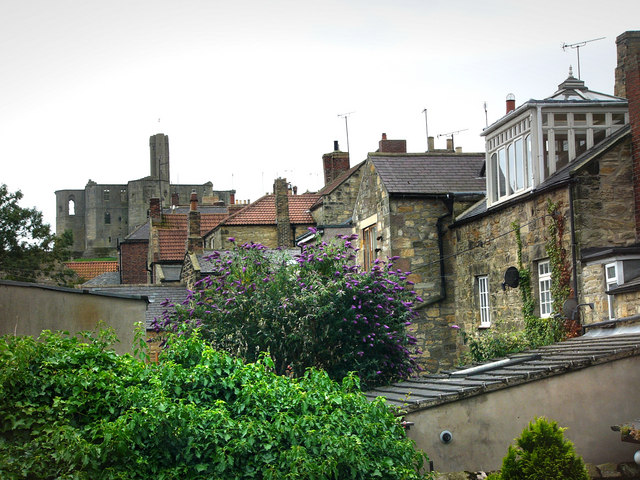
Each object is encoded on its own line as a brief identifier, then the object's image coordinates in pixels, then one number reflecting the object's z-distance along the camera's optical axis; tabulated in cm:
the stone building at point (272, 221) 4225
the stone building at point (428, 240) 2464
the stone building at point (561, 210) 1745
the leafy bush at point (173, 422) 930
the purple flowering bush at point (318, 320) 1706
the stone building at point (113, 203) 12056
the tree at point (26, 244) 6075
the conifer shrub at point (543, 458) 1026
